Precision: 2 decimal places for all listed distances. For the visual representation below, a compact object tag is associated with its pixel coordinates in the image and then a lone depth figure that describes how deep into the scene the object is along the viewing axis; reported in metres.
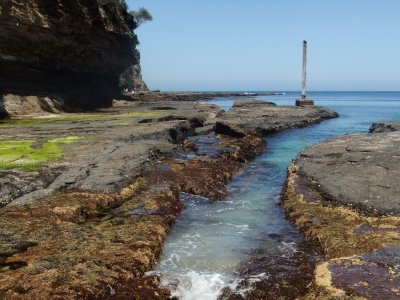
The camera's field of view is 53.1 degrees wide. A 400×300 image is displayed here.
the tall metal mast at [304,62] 67.94
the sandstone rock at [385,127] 26.07
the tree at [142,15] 65.94
